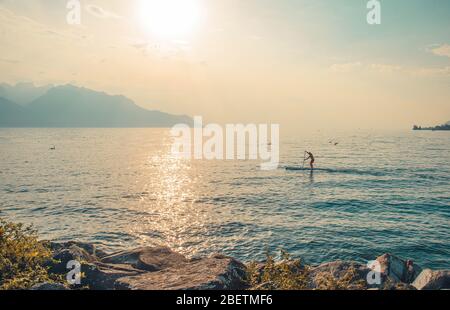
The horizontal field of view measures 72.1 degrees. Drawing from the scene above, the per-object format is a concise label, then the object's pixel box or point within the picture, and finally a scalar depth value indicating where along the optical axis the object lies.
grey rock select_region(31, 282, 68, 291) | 9.22
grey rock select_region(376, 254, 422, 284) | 15.10
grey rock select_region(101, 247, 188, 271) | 15.40
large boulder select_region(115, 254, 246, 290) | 11.39
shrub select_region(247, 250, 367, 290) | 9.78
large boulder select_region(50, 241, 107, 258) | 18.00
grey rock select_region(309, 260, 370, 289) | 12.98
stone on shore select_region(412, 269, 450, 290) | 12.69
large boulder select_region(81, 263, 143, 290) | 12.41
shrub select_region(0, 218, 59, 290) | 10.48
